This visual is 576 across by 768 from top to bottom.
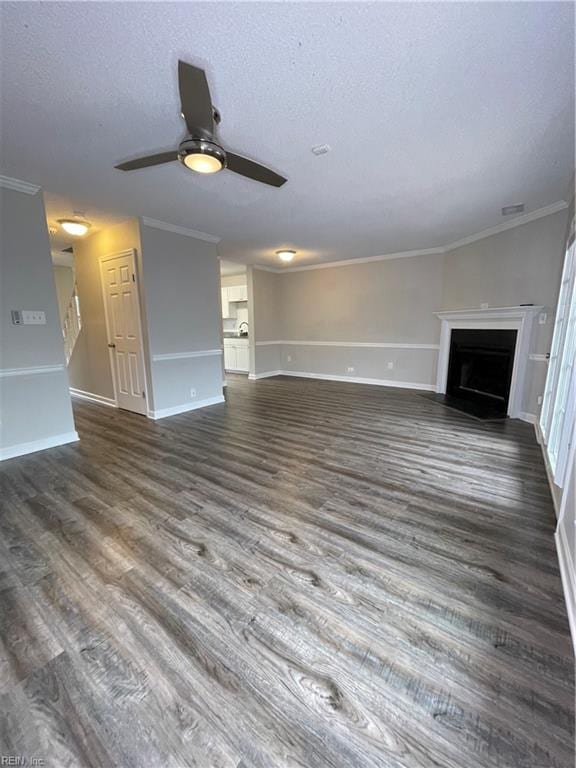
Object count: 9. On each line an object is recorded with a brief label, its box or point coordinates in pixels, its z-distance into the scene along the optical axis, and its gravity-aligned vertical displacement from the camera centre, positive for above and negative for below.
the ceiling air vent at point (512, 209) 3.57 +1.37
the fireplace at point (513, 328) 4.04 +0.01
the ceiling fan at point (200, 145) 1.42 +1.06
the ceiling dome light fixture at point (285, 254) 5.48 +1.32
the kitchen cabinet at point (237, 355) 7.93 -0.66
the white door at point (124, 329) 4.09 +0.00
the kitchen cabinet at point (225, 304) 8.38 +0.66
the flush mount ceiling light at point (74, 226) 3.81 +1.26
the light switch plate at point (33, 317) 3.06 +0.12
